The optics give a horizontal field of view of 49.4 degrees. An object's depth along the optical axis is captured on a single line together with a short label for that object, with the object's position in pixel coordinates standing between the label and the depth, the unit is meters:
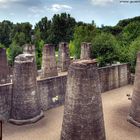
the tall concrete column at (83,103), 7.55
